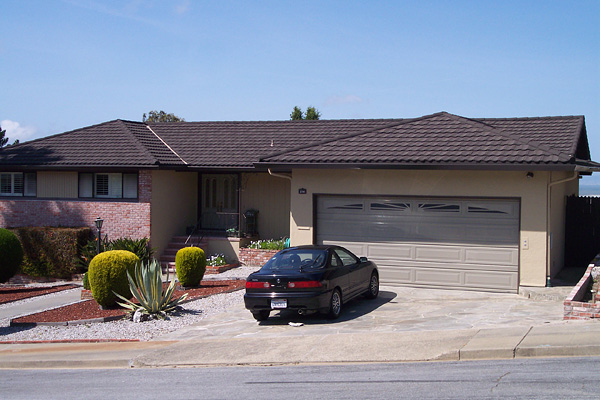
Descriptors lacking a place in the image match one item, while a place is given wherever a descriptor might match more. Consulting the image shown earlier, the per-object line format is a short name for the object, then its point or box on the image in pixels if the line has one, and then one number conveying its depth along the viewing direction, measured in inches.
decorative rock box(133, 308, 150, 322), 523.8
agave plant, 526.6
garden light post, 682.3
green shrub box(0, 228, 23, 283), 742.5
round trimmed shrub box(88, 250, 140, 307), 560.7
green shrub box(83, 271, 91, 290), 651.5
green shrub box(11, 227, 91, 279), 799.7
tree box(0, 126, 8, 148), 1593.3
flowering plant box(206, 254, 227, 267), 804.0
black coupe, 473.4
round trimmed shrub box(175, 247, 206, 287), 649.6
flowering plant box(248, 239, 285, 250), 805.9
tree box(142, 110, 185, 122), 1956.2
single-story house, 605.3
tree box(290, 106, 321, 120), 1781.5
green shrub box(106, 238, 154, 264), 766.5
